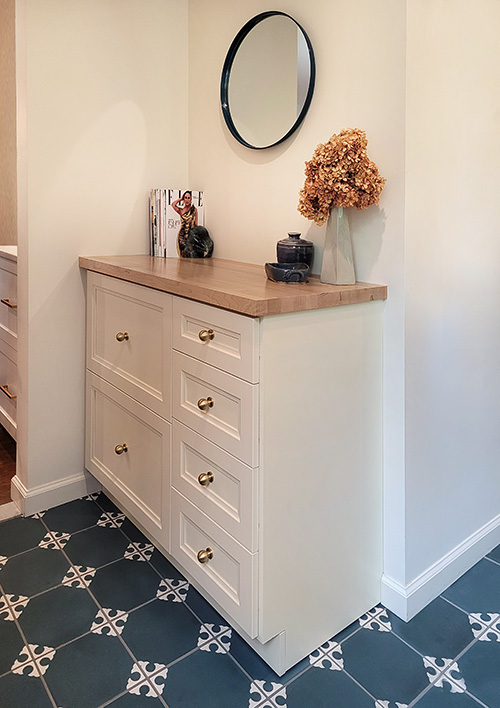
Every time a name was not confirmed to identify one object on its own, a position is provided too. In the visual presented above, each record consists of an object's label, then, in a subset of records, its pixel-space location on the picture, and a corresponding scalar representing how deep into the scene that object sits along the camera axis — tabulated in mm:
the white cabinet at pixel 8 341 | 2271
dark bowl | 1481
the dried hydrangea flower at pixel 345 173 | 1363
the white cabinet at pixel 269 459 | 1275
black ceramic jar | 1605
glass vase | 1461
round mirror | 1677
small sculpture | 2160
